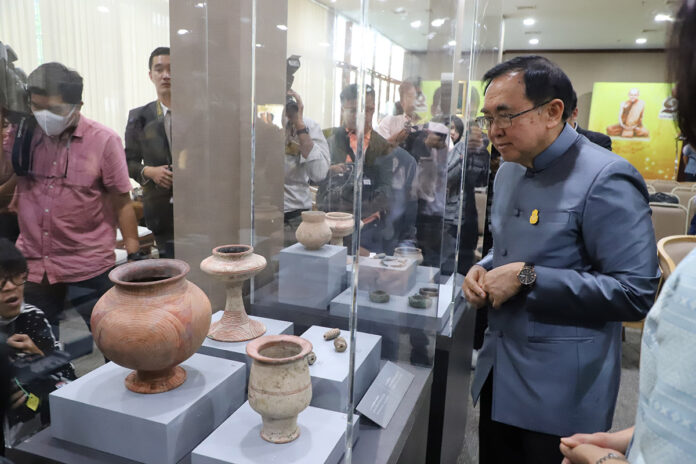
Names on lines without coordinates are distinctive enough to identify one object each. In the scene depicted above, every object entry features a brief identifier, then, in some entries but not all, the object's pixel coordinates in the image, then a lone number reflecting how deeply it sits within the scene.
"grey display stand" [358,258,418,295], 1.63
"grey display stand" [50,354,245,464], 1.02
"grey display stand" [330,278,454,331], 1.60
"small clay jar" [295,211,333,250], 1.62
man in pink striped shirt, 1.57
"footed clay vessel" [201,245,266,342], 1.45
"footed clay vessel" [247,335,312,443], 0.99
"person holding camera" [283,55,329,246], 1.68
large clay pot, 1.02
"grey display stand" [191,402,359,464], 0.99
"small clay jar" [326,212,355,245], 1.54
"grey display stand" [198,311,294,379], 1.40
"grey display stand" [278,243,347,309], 1.61
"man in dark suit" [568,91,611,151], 2.36
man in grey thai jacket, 1.14
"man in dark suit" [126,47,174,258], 1.73
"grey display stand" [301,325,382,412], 1.22
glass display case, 1.07
